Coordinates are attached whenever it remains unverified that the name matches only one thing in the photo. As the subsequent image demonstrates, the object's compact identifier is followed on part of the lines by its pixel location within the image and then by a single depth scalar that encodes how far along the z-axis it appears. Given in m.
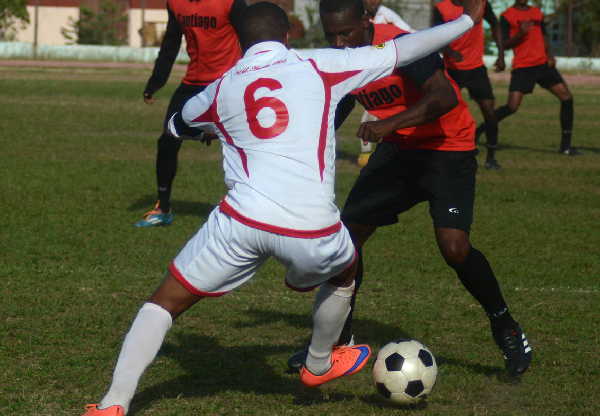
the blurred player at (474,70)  24.73
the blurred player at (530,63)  28.17
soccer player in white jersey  8.38
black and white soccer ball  9.44
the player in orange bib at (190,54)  18.09
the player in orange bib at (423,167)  9.99
